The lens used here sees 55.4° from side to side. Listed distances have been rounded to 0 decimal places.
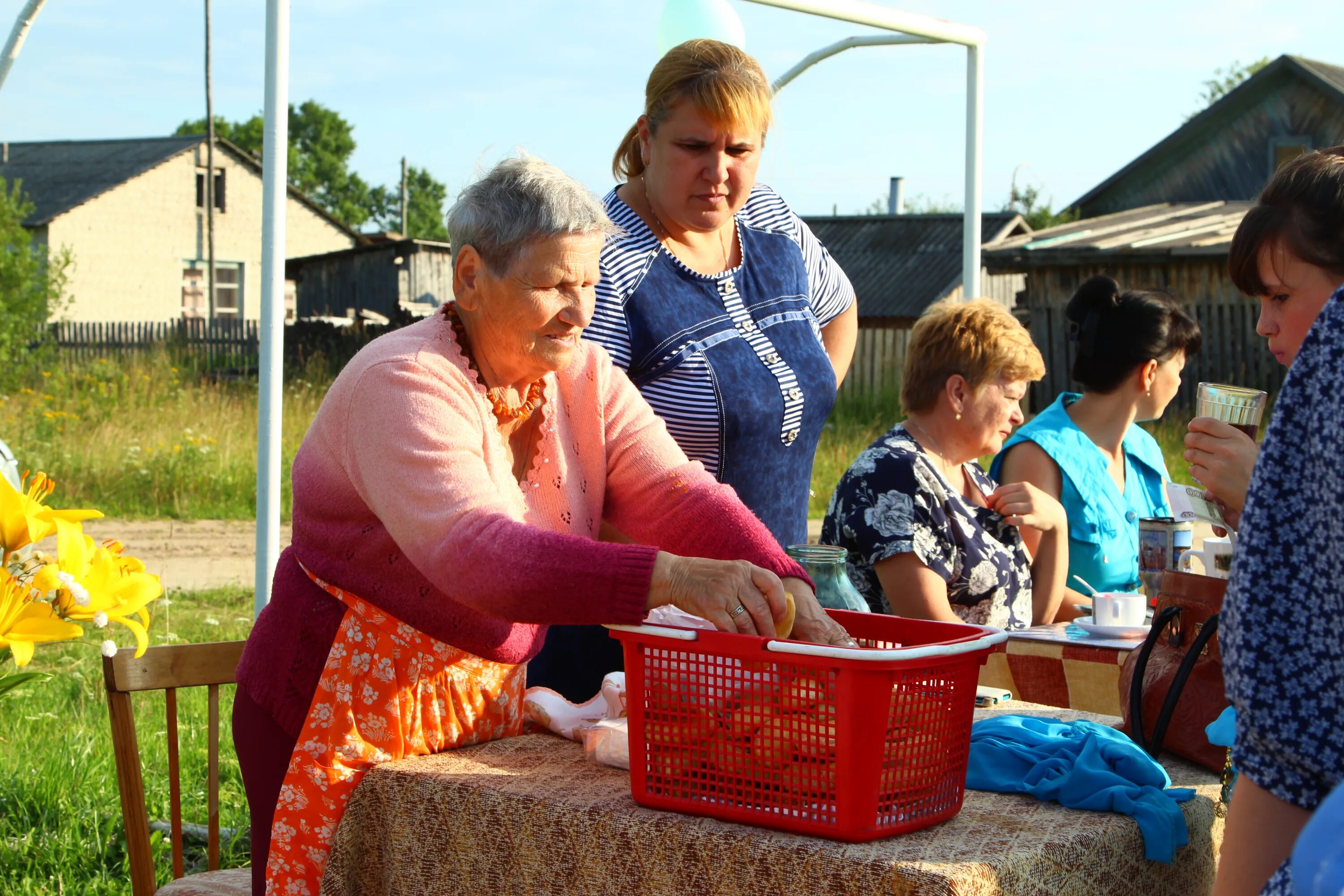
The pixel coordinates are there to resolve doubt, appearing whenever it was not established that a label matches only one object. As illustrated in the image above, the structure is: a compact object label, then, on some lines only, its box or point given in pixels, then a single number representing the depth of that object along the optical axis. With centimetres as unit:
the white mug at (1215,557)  287
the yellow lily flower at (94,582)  135
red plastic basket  161
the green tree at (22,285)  1538
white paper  239
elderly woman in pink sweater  181
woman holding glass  221
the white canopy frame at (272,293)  371
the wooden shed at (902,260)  3183
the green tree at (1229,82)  5044
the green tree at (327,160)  7238
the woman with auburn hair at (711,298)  299
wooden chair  230
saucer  326
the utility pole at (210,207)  3631
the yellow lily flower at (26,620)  134
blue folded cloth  179
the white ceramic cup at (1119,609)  334
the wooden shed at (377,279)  3538
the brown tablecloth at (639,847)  159
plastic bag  201
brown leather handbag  209
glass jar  220
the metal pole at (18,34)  509
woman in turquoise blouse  418
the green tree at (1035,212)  3831
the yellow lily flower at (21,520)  136
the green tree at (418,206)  7650
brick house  3762
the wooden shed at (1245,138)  2925
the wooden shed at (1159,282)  1852
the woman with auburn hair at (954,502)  330
